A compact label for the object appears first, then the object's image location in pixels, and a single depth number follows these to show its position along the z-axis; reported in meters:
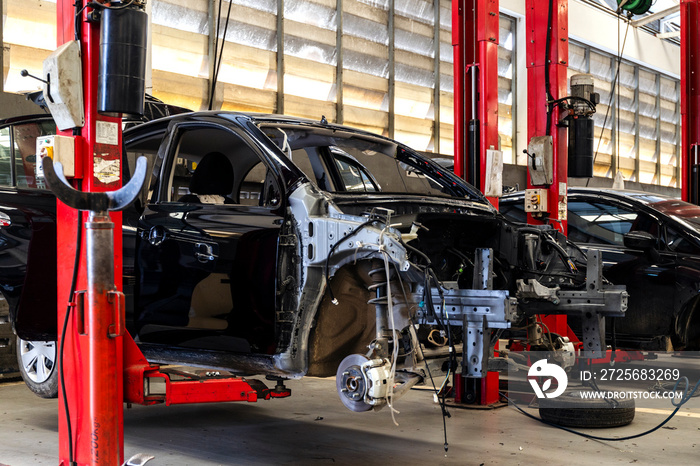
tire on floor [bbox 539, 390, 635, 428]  5.27
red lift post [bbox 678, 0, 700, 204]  10.33
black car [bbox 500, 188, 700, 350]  6.13
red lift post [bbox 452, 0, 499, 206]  6.21
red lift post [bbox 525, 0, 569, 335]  6.58
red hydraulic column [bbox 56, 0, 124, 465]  3.59
